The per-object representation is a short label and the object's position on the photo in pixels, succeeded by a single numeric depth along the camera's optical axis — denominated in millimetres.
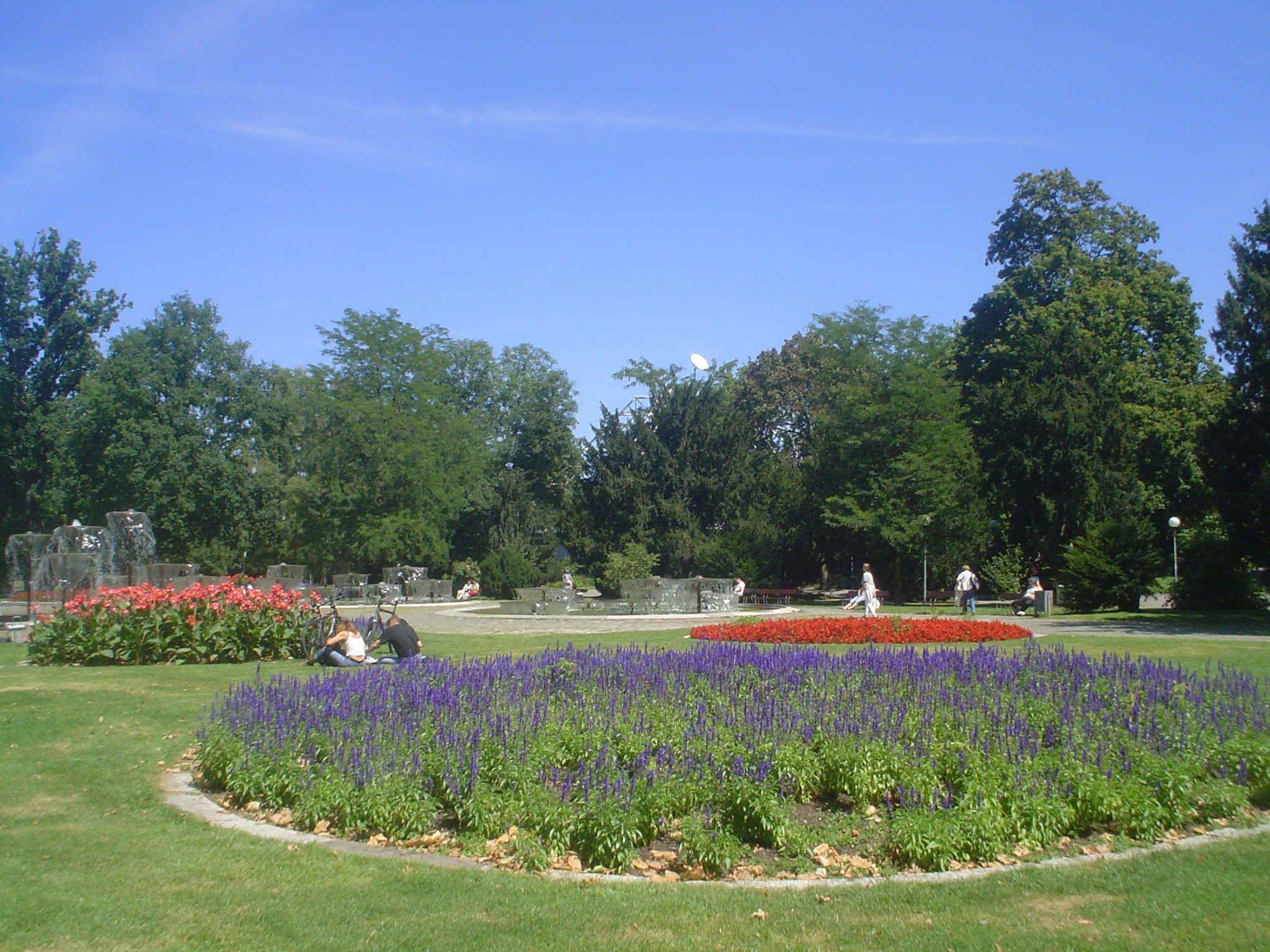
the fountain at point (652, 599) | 30828
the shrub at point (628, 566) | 41406
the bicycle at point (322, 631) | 16016
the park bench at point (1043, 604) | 29031
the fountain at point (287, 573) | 42719
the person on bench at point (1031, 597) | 29266
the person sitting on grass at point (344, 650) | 13656
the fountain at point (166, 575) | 25958
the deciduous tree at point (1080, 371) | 35219
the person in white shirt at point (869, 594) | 24859
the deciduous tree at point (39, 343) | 54031
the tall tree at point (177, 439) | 51906
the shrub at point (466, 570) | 54062
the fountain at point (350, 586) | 42031
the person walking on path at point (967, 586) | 27438
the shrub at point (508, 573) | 47969
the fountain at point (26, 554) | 26000
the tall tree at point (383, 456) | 48656
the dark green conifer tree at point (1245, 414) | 24672
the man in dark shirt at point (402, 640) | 13445
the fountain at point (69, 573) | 23312
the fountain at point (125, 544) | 28453
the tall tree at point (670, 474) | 43906
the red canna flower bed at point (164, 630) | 15820
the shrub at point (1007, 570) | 36500
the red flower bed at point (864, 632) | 18438
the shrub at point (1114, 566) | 29891
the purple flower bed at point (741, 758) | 6180
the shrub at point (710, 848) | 5809
